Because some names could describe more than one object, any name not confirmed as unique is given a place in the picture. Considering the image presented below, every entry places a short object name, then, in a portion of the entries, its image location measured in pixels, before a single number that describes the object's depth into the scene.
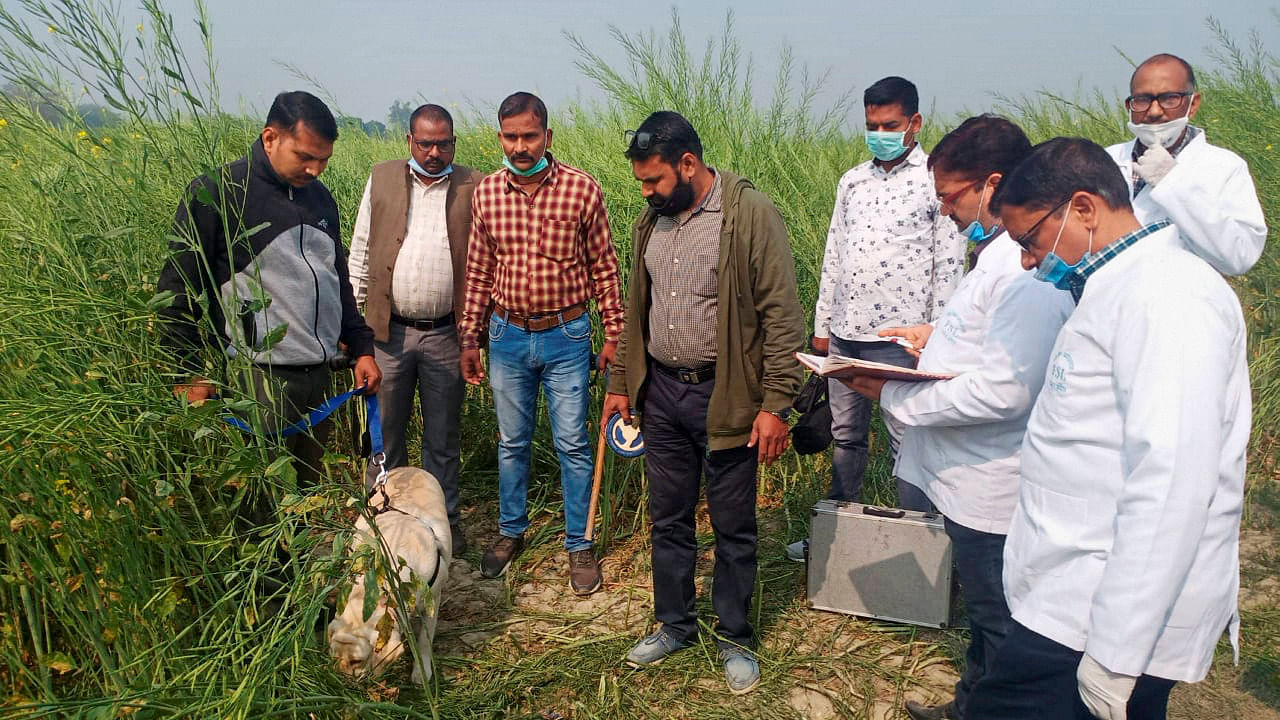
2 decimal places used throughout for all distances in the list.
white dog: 2.32
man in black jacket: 2.56
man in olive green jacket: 2.69
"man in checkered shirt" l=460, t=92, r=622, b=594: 3.44
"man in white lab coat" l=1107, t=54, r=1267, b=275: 2.75
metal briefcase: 3.12
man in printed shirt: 3.43
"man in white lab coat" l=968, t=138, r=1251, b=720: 1.31
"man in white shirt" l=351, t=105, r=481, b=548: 3.69
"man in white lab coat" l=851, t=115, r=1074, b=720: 2.00
